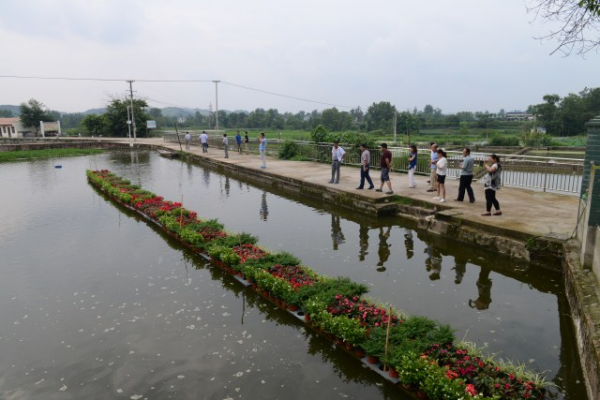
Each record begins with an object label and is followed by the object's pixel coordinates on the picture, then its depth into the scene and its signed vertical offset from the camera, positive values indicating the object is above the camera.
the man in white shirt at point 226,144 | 24.17 -0.83
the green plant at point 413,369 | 4.19 -2.50
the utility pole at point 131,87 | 39.77 +4.34
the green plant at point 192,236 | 8.97 -2.39
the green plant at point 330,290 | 5.83 -2.37
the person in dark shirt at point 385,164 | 11.86 -0.99
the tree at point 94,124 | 53.38 +0.90
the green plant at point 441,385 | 3.87 -2.48
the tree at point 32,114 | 61.44 +2.57
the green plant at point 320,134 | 20.84 -0.17
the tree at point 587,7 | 5.10 +1.58
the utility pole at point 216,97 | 50.16 +4.13
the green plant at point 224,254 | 7.71 -2.42
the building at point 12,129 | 63.19 +0.30
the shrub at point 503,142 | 39.28 -1.11
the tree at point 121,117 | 50.08 +1.74
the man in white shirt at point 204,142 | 27.95 -0.78
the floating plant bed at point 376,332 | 4.03 -2.47
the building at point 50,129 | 58.64 +0.28
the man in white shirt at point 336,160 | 13.95 -1.03
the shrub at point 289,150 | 22.93 -1.10
